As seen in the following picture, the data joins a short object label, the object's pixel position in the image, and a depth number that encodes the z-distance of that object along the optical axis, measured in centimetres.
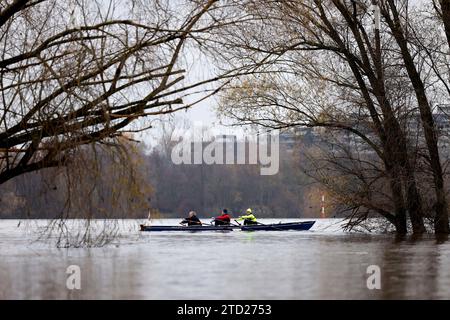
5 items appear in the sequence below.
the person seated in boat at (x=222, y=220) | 3727
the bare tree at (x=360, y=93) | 2523
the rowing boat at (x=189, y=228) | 3509
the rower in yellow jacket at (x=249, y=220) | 3797
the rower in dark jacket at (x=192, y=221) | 3669
